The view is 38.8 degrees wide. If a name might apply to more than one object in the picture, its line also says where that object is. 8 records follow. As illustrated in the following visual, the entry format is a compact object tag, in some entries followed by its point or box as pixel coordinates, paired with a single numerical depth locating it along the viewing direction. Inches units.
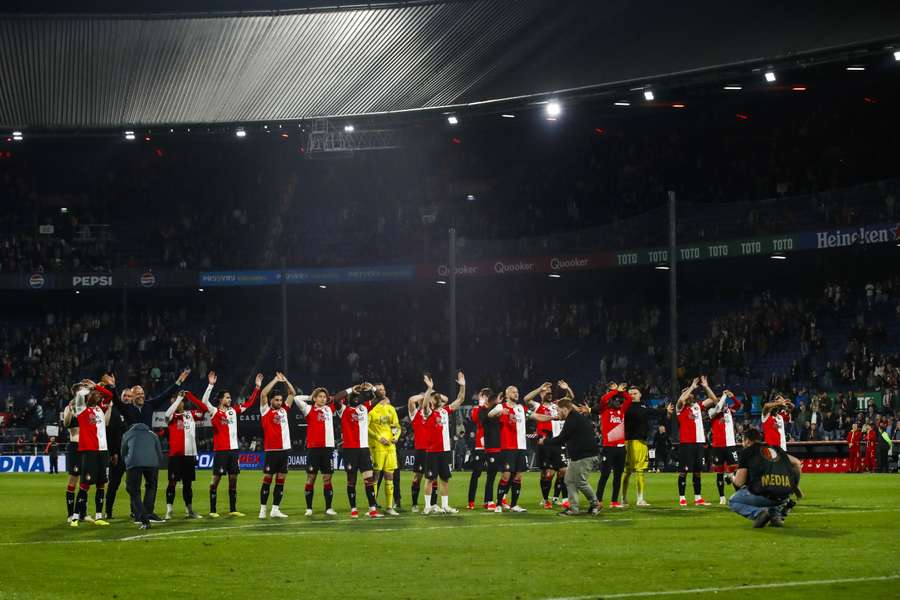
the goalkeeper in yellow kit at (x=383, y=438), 995.3
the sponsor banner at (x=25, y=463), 2092.8
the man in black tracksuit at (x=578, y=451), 912.9
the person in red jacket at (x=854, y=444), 1638.8
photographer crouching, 756.6
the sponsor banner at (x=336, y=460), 1977.1
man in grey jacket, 863.1
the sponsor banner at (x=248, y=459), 2099.4
